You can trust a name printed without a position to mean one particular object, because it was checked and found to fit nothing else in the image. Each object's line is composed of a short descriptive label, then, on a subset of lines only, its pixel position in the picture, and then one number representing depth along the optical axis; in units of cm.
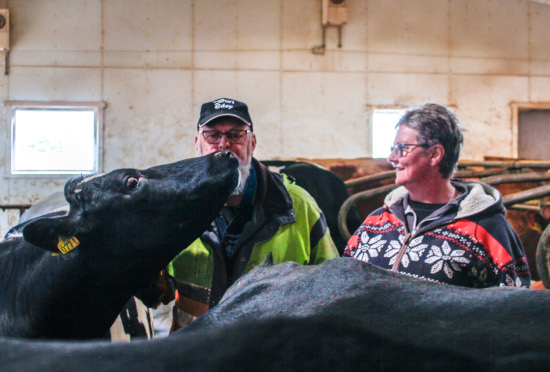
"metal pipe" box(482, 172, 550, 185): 339
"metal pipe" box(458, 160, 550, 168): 396
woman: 170
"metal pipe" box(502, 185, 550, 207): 301
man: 207
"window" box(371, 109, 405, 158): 822
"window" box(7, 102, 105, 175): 774
